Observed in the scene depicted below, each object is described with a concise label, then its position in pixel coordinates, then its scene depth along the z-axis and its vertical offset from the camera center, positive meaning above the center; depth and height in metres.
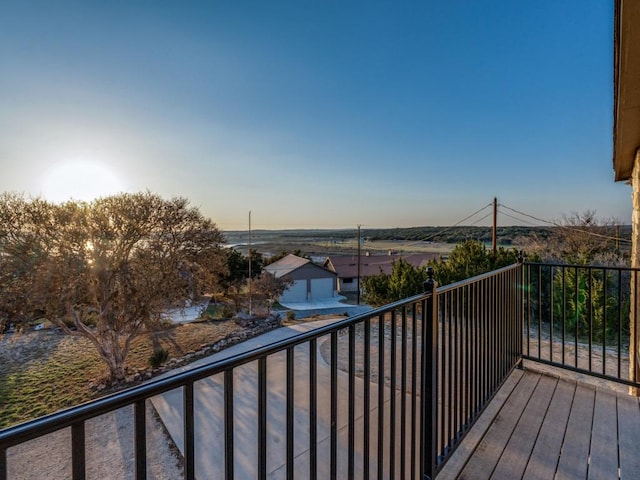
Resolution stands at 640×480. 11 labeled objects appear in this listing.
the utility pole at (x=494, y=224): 10.27 +0.30
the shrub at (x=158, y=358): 8.02 -3.17
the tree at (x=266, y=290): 15.37 -2.77
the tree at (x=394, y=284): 8.48 -1.42
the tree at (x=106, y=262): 7.15 -0.66
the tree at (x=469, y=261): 7.79 -0.71
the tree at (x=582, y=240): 11.28 -0.30
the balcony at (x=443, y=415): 0.67 -1.03
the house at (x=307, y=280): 24.30 -3.62
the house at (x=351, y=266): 27.38 -2.89
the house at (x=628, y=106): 1.14 +0.73
